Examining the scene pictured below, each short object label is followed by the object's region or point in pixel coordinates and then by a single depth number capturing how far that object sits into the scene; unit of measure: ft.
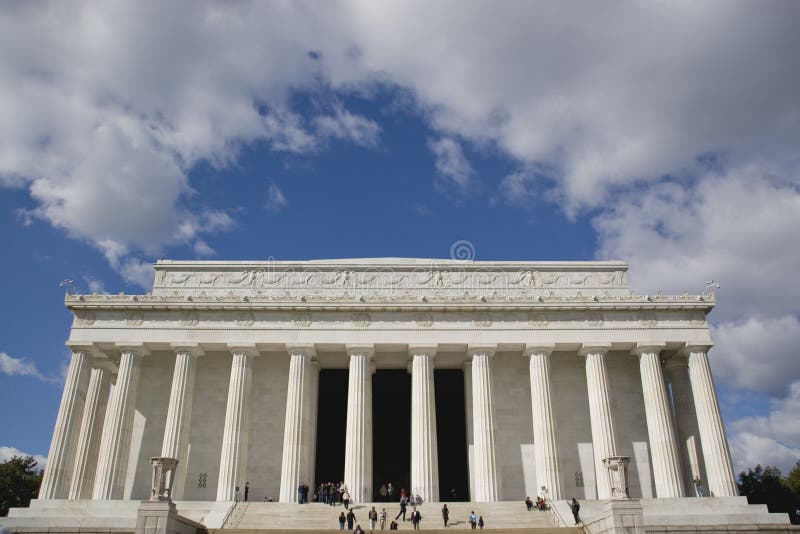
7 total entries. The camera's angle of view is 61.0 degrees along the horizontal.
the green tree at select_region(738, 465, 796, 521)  196.85
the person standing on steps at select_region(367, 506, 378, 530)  112.59
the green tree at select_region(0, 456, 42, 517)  199.62
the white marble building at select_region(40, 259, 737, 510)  136.05
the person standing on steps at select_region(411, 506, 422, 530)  110.61
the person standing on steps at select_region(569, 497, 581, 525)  112.68
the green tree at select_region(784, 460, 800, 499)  209.90
